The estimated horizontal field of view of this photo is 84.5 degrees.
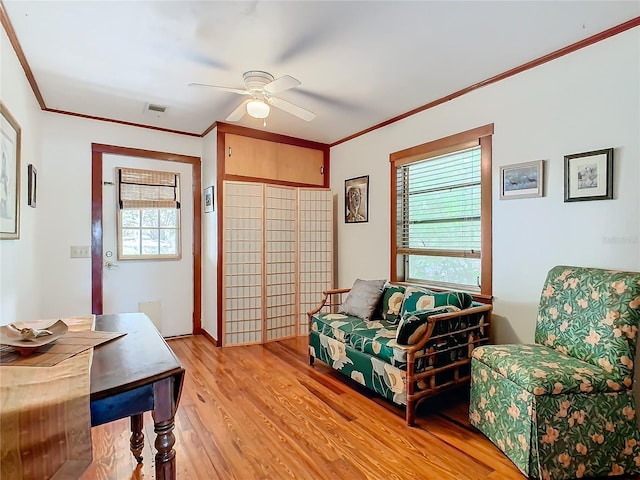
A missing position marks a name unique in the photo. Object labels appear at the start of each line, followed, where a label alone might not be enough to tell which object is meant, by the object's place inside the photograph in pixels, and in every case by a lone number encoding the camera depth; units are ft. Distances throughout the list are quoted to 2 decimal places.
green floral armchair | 5.87
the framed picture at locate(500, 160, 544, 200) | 8.35
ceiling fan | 8.23
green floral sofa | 7.84
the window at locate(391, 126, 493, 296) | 9.70
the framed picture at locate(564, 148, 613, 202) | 7.20
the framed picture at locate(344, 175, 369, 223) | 13.79
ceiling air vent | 11.30
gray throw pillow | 10.85
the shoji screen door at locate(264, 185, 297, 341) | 13.69
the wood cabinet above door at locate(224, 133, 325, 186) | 13.48
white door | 12.82
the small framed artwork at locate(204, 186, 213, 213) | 13.51
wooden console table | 3.64
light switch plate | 12.14
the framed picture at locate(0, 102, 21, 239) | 6.74
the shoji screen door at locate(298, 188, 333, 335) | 14.46
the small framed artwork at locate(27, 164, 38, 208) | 9.45
